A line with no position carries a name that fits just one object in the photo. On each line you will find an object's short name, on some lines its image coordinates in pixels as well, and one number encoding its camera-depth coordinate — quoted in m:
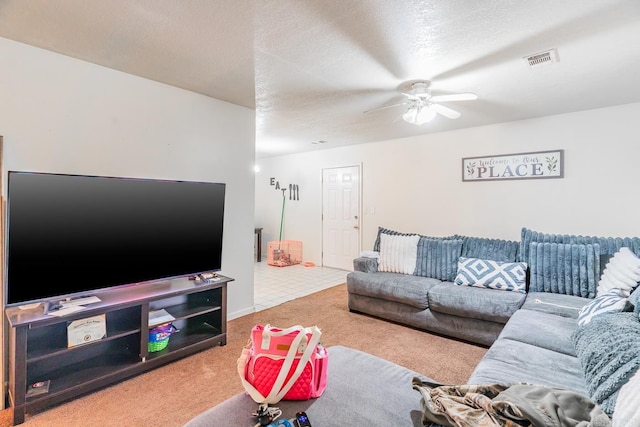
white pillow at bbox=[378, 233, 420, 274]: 3.66
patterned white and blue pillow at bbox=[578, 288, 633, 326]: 1.77
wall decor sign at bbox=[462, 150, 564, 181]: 3.68
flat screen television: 1.85
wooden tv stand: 1.83
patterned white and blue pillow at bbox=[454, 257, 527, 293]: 2.98
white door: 5.66
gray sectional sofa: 1.20
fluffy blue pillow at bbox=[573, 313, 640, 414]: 1.09
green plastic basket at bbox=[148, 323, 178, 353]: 2.39
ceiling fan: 2.73
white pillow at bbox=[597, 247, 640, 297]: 2.12
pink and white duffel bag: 1.34
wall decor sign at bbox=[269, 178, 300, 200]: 6.57
